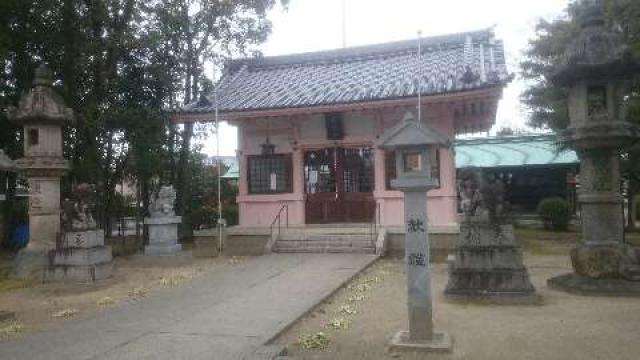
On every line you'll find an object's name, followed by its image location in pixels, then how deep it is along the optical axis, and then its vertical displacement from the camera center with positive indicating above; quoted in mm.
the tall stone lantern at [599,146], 9273 +979
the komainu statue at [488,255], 8828 -899
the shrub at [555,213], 22062 -500
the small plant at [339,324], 7320 -1662
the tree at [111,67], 16391 +4725
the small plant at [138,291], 10150 -1599
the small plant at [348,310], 8258 -1652
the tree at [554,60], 13391 +4368
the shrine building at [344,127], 15883 +2590
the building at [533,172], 25766 +1516
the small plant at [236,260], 14050 -1410
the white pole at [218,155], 16438 +1736
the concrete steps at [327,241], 15000 -1016
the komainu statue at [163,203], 15312 +200
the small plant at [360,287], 10090 -1598
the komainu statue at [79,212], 12289 +10
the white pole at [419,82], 14159 +3518
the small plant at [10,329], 7425 -1680
